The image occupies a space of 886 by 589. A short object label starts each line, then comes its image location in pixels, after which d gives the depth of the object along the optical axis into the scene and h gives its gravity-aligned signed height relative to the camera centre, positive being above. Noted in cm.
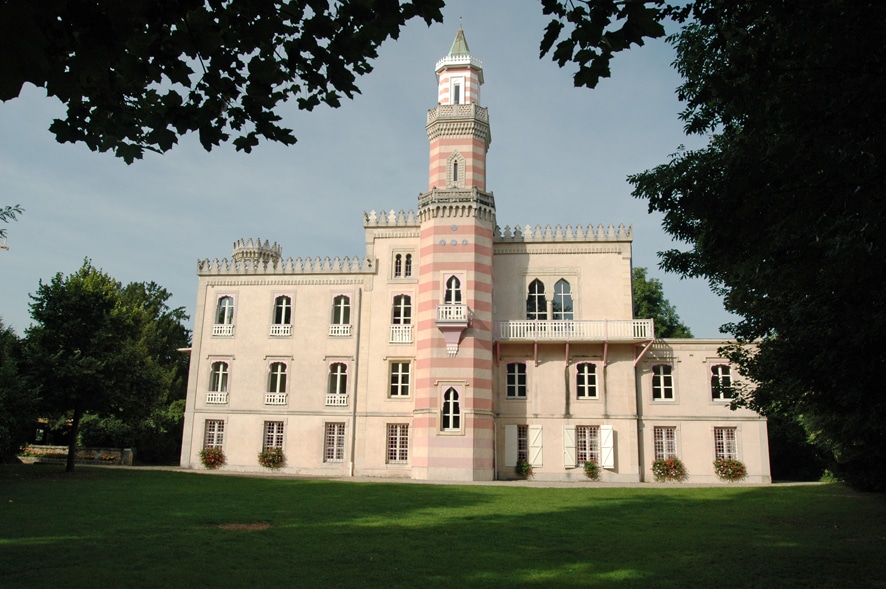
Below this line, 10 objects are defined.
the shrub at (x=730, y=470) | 2938 -121
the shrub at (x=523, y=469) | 2991 -136
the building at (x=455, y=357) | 2972 +348
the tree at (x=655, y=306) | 4725 +897
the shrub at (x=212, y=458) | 3228 -124
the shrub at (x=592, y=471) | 2957 -137
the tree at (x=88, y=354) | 2536 +274
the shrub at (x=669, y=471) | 2984 -133
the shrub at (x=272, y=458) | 3184 -119
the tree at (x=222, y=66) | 512 +284
